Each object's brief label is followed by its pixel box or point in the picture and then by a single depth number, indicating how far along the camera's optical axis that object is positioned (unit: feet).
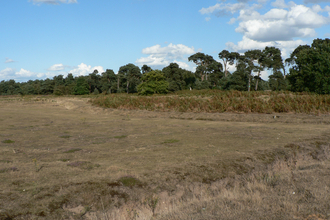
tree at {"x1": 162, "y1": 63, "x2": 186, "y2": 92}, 259.60
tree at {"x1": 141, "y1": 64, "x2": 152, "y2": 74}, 304.15
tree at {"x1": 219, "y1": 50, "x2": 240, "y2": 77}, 270.69
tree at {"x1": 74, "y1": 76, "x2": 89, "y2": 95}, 286.46
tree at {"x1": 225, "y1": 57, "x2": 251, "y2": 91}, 206.32
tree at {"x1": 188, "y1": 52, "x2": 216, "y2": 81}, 282.36
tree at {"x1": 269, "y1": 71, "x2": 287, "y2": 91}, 212.23
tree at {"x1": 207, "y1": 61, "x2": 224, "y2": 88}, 270.05
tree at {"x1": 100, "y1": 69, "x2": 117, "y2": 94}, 304.85
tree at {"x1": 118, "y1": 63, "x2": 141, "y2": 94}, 279.08
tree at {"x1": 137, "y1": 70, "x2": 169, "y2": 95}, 208.33
